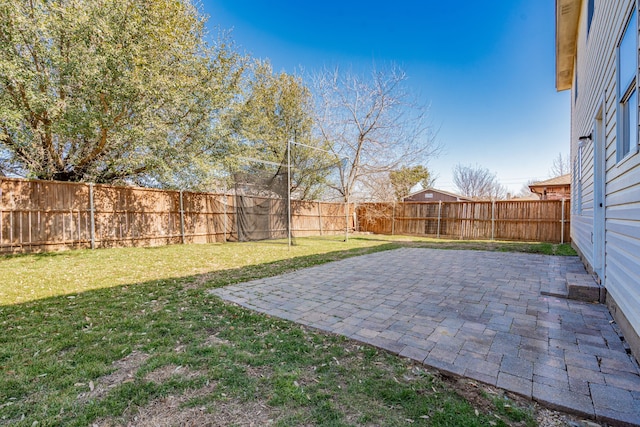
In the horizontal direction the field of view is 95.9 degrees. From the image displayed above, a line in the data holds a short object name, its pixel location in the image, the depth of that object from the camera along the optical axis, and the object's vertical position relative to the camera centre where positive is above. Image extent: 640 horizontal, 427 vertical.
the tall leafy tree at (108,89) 5.55 +2.54
